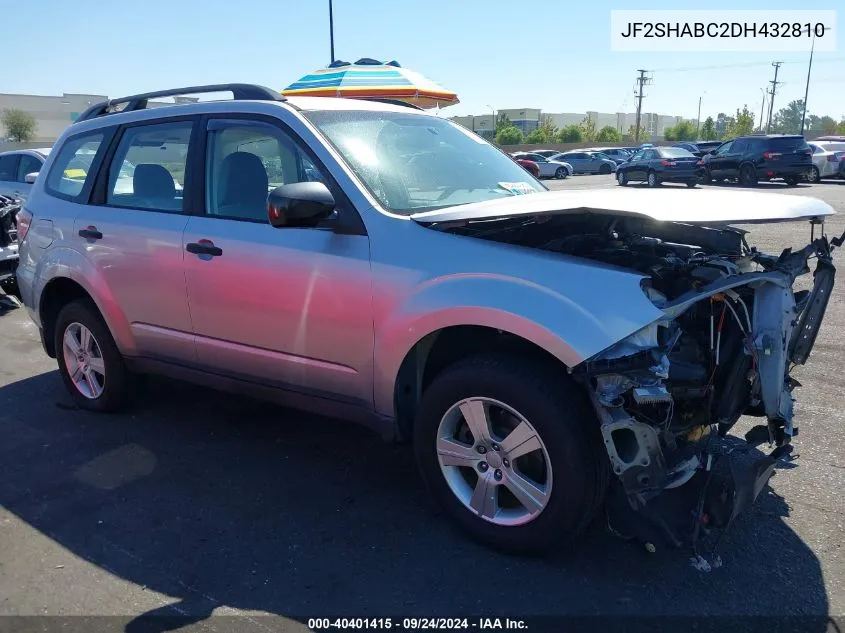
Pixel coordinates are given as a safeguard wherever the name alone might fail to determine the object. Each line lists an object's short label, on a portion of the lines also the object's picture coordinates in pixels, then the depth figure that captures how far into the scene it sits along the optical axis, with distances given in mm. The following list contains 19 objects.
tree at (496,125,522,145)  75562
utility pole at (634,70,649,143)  85250
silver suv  2807
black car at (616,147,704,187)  26469
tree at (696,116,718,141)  88862
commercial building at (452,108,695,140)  94662
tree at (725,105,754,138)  85275
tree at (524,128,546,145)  81125
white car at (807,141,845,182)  25219
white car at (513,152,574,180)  40656
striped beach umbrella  10734
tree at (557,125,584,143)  81750
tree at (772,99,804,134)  143375
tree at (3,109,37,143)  63406
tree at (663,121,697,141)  85688
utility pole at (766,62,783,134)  97650
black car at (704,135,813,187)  23203
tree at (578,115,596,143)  86644
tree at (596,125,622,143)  84750
